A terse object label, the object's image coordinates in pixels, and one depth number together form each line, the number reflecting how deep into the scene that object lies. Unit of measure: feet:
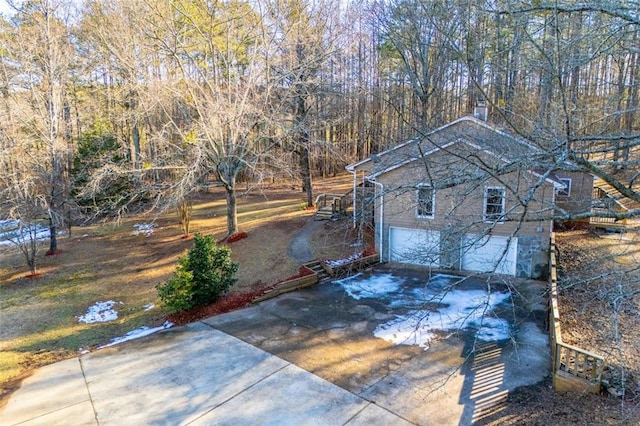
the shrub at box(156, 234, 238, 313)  40.32
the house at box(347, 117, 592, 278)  46.39
